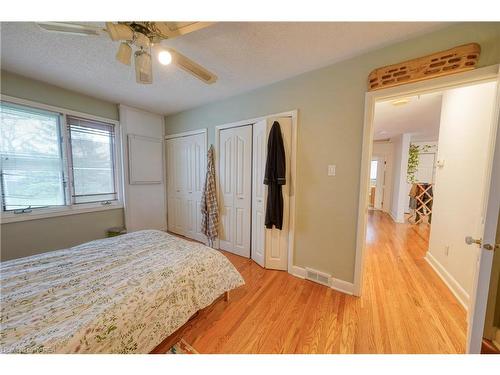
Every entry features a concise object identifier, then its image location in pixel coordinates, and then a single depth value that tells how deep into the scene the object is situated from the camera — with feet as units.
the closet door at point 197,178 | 9.70
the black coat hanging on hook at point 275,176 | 6.68
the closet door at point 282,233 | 6.77
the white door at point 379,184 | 18.14
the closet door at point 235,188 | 8.04
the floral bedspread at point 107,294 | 2.58
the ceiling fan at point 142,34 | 3.33
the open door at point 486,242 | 2.98
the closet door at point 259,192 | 7.27
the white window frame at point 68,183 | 6.54
